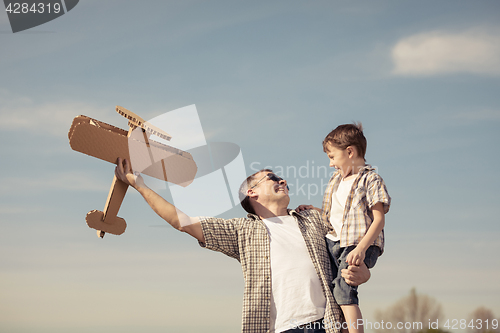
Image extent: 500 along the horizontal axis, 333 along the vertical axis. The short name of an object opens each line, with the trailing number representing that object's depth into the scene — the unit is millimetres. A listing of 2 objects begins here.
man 4441
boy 4492
